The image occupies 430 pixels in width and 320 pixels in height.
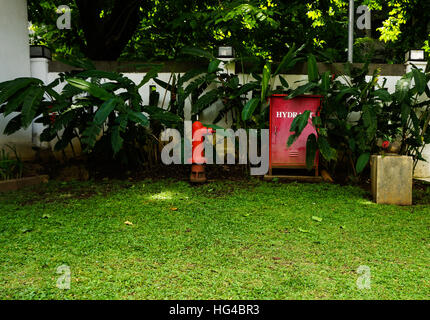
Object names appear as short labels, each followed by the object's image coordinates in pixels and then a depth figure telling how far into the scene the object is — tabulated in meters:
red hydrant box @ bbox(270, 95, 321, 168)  4.84
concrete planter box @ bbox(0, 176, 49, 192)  4.43
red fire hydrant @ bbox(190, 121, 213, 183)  4.86
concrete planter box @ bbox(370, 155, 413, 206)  4.03
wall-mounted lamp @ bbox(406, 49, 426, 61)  5.66
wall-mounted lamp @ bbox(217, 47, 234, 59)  5.56
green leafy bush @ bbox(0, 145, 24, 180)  4.61
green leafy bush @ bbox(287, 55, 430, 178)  4.52
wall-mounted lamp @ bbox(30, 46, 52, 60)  5.79
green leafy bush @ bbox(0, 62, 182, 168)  4.22
